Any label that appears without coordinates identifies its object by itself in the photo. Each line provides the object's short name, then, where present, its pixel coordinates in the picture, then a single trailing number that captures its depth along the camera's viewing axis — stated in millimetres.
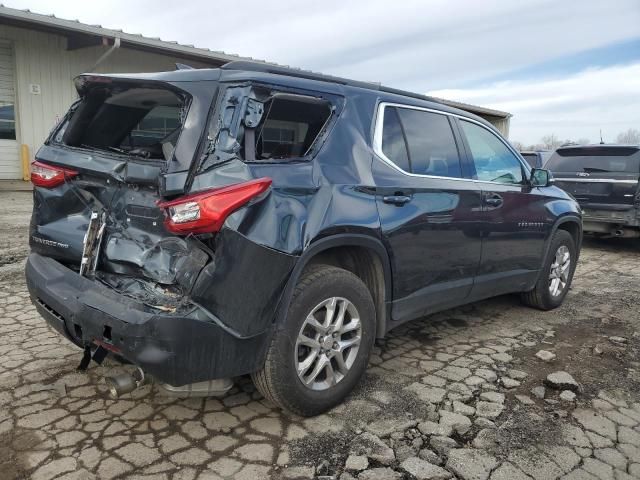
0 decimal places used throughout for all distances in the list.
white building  12180
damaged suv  2357
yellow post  12844
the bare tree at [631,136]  22766
